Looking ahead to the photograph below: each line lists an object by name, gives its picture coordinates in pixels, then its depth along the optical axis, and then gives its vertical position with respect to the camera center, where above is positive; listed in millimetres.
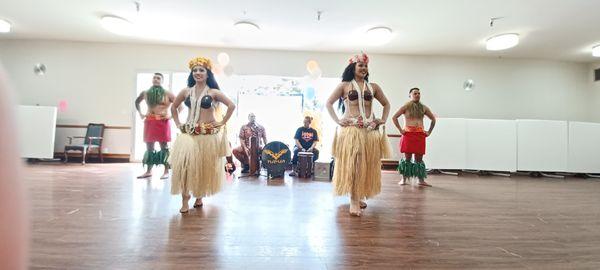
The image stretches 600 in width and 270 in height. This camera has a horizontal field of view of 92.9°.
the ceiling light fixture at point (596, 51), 6173 +2302
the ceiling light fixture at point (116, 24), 5316 +2258
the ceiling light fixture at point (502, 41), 5629 +2247
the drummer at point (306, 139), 5605 +151
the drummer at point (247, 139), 5361 +129
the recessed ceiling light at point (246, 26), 5422 +2298
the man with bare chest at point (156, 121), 4395 +328
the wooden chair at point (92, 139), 6541 +27
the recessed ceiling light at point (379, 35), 5558 +2310
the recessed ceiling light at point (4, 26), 5582 +2217
